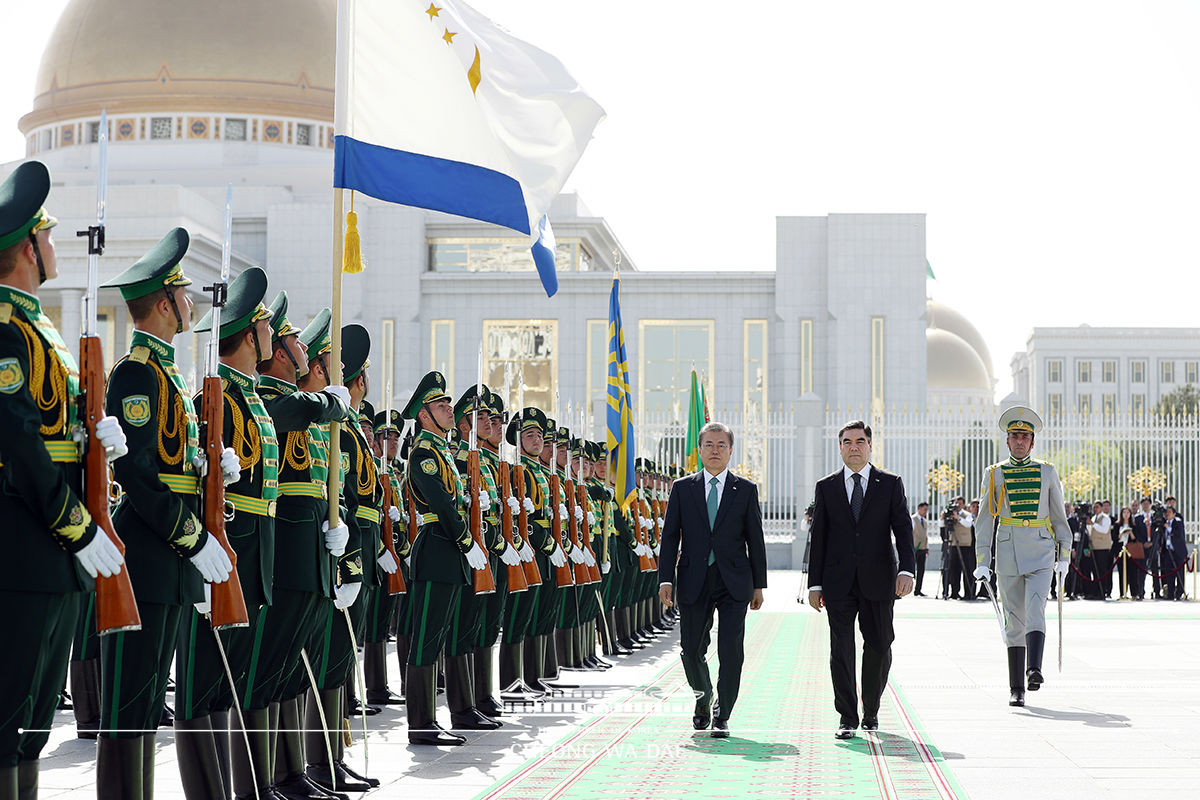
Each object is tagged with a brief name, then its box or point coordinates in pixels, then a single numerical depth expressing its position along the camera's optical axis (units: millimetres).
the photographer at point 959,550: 23344
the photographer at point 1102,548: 23141
